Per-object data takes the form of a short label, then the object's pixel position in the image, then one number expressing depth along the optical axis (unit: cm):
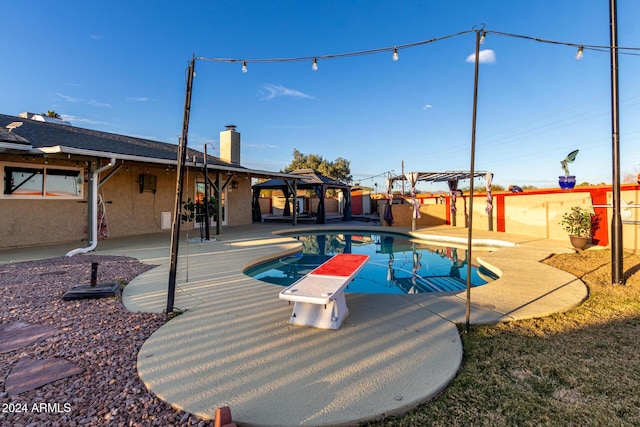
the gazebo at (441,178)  1255
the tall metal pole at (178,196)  324
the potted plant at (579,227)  752
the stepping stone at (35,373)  198
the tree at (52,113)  1975
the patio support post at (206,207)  914
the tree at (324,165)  3372
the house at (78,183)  743
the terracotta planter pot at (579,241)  743
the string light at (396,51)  430
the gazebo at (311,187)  1551
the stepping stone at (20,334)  255
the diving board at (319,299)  279
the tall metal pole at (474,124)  278
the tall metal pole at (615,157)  448
